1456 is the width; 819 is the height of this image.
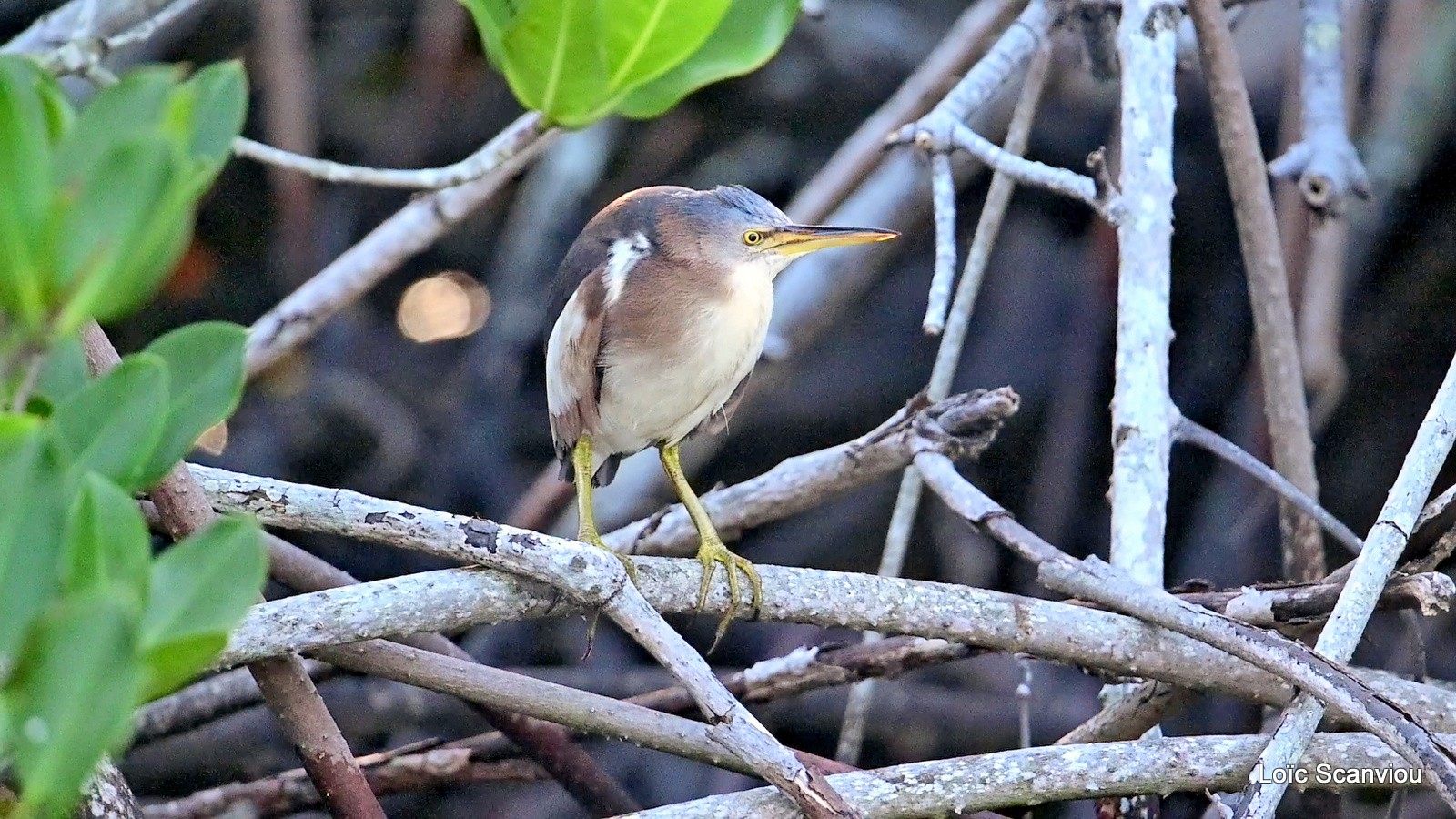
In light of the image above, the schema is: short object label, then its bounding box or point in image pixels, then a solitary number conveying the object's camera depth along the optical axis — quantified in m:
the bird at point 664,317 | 8.65
